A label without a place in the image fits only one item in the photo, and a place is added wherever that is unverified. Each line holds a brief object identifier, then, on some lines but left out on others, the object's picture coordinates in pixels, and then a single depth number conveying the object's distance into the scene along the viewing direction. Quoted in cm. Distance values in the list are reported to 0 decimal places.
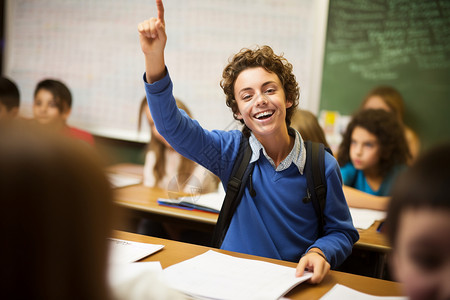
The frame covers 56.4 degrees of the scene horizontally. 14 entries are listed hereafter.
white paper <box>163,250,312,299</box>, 96
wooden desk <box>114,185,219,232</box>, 202
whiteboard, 373
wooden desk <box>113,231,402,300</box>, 102
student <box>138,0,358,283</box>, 136
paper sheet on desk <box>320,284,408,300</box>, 98
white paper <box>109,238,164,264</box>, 113
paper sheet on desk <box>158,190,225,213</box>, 209
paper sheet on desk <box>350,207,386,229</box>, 198
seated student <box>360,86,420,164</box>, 345
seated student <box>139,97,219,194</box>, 250
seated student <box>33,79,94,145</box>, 328
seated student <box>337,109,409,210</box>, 256
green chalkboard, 346
